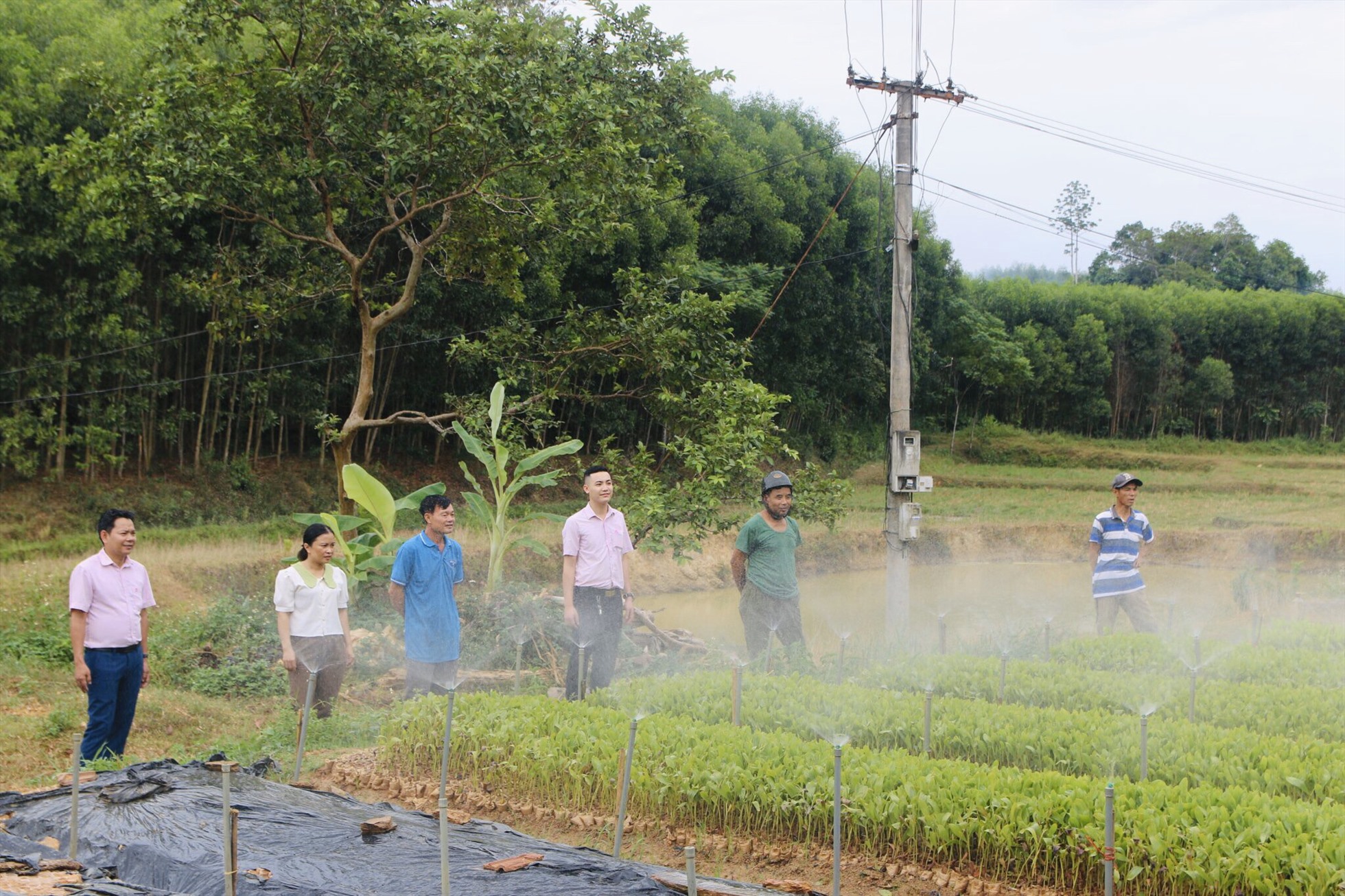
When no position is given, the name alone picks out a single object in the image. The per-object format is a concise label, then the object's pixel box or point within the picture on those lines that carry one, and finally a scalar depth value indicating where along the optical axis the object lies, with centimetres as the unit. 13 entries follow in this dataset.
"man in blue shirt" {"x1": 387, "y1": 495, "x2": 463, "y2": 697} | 752
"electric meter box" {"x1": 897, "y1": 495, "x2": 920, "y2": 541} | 1203
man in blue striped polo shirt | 972
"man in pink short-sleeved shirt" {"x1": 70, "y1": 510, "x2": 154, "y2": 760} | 682
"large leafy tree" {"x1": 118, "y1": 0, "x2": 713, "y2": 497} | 1198
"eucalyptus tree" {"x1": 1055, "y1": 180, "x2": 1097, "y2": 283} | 7969
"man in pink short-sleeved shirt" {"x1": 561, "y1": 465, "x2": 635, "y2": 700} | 786
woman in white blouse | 727
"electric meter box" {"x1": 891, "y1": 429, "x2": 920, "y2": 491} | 1195
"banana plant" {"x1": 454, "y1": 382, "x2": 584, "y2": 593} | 1224
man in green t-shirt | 848
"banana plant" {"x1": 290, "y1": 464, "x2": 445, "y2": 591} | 1173
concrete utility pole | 1197
